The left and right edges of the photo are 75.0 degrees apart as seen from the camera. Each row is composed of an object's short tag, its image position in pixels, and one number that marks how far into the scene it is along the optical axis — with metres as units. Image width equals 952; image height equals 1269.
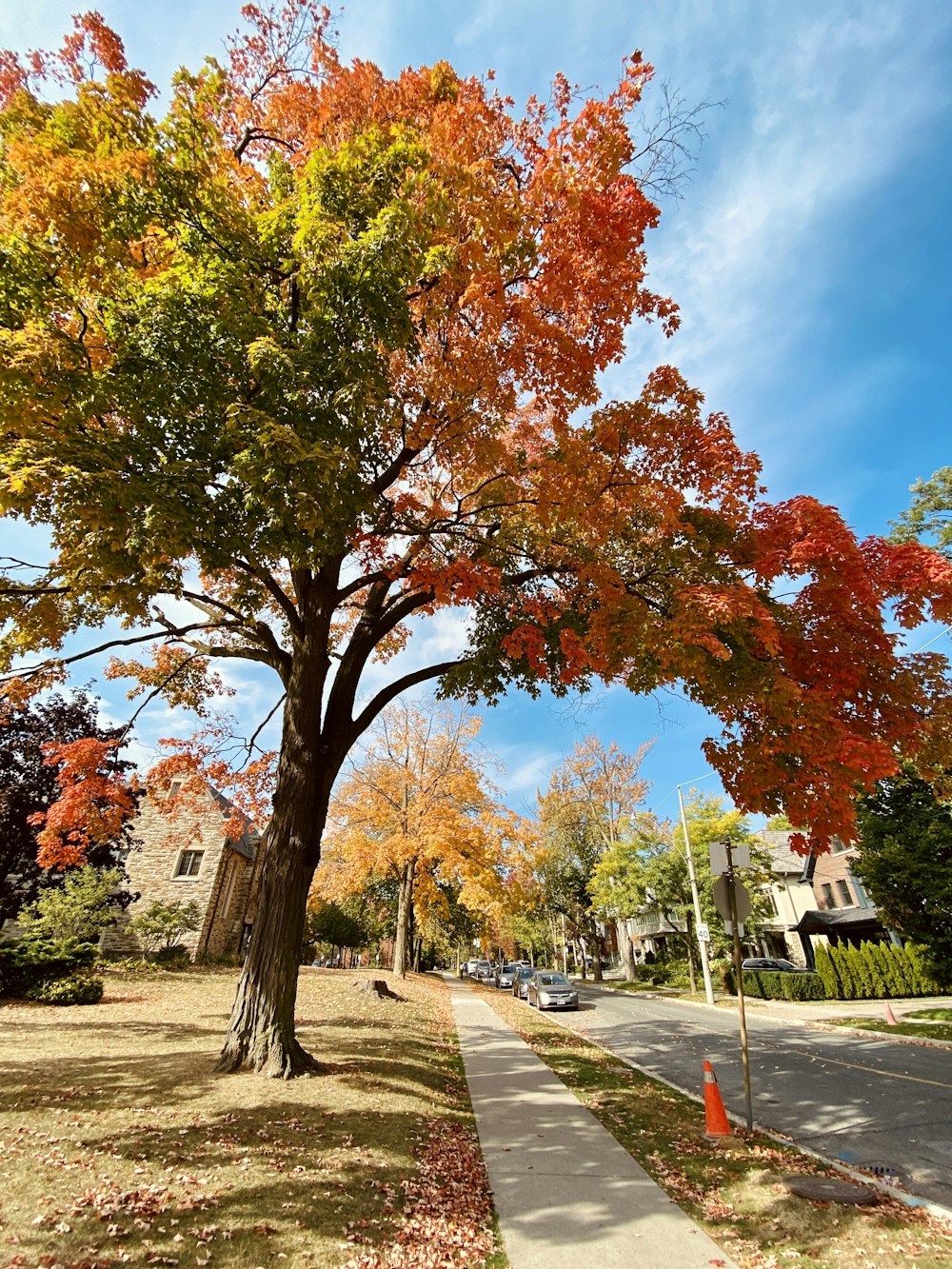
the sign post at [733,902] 7.72
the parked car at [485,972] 56.15
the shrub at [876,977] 24.94
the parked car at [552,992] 24.42
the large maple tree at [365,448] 5.69
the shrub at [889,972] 24.80
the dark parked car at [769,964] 32.47
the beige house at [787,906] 39.12
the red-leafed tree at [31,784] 17.97
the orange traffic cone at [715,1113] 7.21
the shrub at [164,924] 23.55
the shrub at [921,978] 23.69
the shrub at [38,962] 15.59
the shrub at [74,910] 17.67
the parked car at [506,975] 41.32
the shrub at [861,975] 25.16
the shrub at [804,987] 26.27
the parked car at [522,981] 30.64
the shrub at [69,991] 14.98
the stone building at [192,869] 26.34
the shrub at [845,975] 25.41
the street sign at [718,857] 7.94
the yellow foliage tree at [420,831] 23.06
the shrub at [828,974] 25.66
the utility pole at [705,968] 25.06
